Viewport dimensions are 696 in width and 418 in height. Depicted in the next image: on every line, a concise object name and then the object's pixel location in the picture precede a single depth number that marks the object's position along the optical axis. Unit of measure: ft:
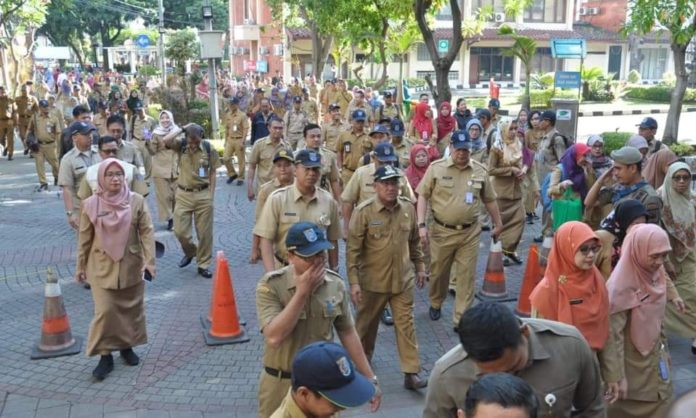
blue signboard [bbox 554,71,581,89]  58.92
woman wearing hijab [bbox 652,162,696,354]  20.20
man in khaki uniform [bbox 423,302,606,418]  9.18
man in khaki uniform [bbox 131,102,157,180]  35.81
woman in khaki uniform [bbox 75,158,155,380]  18.81
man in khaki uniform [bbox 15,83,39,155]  62.64
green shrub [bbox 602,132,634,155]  52.37
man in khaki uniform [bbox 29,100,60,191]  47.44
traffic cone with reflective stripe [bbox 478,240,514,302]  25.45
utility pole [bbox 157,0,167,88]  91.55
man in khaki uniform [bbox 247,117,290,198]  30.99
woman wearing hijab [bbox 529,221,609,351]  13.10
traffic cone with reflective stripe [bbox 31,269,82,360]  20.97
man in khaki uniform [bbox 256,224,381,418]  11.99
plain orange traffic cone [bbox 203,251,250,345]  21.79
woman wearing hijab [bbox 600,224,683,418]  13.67
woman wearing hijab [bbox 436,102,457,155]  42.78
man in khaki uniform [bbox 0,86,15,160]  58.82
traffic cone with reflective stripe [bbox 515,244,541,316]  23.68
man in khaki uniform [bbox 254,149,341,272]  18.38
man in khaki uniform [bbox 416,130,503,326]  21.93
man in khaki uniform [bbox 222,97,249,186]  47.60
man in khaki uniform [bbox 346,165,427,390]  18.13
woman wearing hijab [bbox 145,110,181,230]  31.40
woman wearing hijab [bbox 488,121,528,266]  29.43
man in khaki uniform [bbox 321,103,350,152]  41.98
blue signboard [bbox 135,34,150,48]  105.50
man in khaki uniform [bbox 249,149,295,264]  22.22
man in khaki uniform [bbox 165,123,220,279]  28.30
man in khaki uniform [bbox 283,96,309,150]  49.75
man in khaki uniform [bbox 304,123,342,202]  27.48
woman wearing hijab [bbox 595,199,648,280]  15.53
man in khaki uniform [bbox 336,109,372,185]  33.73
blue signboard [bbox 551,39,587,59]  69.77
